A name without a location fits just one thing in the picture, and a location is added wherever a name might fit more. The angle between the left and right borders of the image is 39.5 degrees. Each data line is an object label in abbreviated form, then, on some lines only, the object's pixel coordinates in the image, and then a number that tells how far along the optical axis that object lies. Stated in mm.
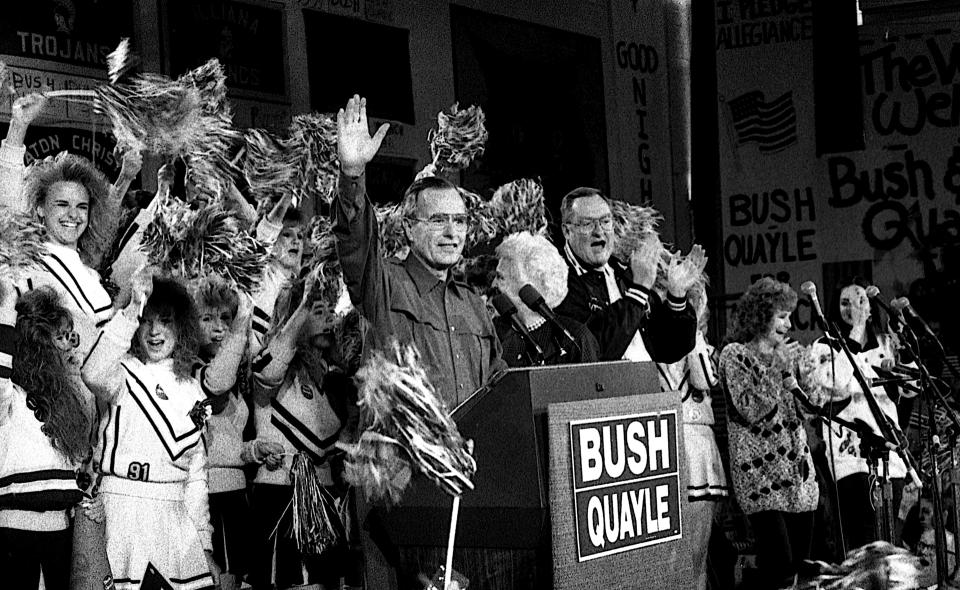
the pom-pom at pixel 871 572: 3082
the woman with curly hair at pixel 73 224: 4234
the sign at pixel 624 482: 2332
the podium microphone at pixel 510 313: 2920
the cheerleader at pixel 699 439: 6180
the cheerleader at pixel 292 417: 5055
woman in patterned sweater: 6094
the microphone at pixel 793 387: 6059
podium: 2312
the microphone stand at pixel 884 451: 4740
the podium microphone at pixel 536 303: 3133
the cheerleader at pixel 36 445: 3881
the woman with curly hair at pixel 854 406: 6520
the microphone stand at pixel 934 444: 4402
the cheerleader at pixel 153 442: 4137
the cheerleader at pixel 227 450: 4988
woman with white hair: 3883
